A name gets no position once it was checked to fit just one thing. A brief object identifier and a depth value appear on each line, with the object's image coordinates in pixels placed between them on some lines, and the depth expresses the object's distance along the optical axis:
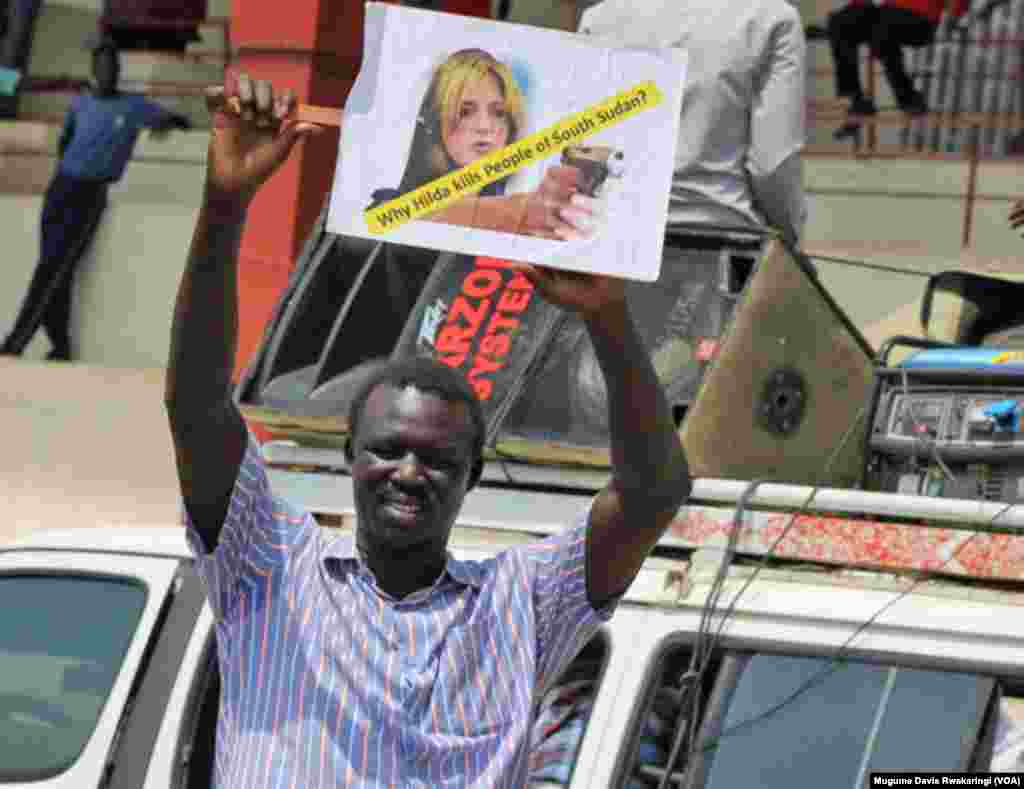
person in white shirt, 8.54
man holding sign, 4.74
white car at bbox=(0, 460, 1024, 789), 5.84
